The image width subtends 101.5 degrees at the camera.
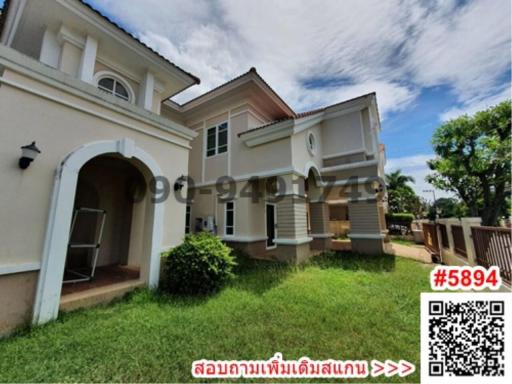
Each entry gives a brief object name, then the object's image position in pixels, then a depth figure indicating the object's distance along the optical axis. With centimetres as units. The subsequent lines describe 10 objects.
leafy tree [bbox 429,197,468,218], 1847
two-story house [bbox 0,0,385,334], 346
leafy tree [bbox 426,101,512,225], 1109
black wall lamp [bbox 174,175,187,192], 580
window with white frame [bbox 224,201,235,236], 914
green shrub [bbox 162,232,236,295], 485
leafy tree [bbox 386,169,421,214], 2658
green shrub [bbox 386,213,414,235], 1983
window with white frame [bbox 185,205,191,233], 1039
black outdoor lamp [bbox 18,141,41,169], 334
